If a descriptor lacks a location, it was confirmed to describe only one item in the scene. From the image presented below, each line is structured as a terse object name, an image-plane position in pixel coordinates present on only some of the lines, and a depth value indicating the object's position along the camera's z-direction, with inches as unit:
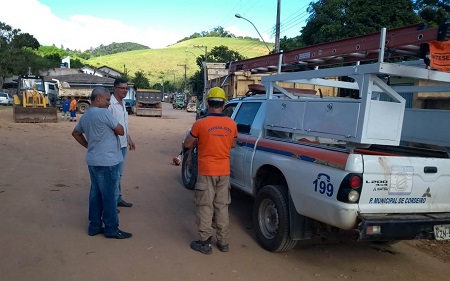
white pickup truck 144.4
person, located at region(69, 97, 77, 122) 1010.2
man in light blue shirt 188.7
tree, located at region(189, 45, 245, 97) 2079.2
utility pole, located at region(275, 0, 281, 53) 804.6
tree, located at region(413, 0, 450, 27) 652.7
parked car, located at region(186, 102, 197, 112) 2026.0
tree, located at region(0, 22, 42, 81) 1690.8
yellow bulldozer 877.8
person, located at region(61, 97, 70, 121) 1070.9
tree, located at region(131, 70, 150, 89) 2938.0
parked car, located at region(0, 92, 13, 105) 1686.8
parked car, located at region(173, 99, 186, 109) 2399.1
